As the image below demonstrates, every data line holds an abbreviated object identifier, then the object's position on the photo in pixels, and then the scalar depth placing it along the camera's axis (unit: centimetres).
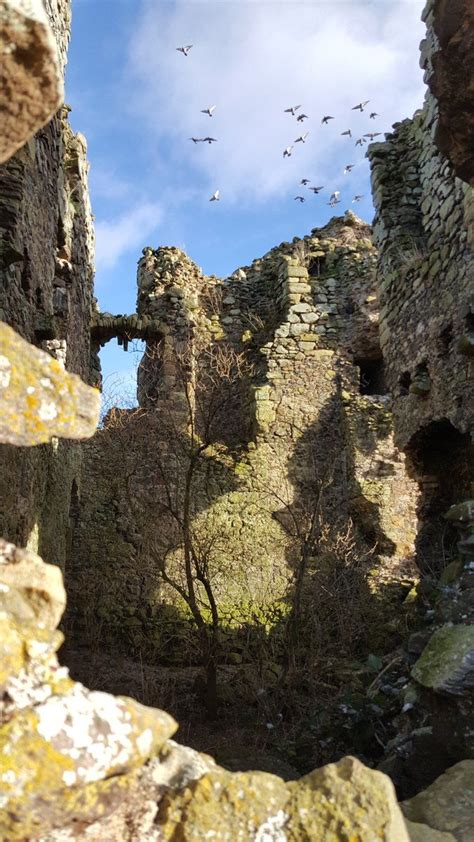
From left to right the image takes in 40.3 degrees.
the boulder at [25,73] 151
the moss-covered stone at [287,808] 157
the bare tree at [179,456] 908
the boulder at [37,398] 159
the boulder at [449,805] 229
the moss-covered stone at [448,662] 323
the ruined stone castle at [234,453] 156
